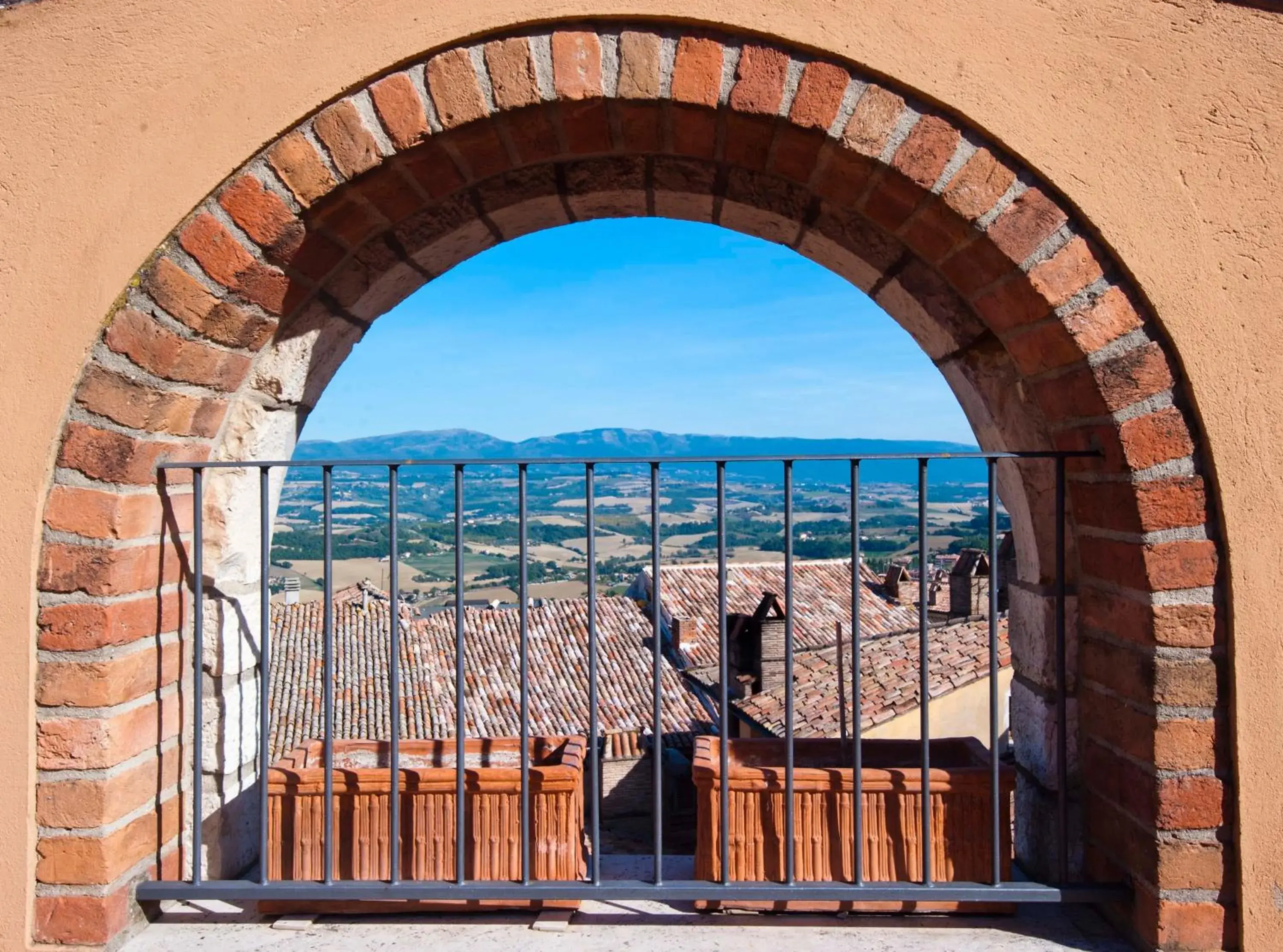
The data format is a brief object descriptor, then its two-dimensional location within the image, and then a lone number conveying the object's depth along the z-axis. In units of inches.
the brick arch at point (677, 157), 75.0
